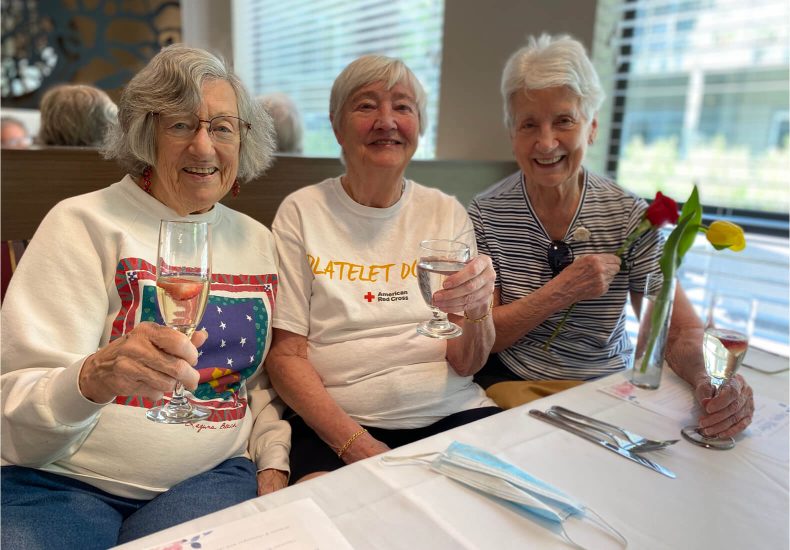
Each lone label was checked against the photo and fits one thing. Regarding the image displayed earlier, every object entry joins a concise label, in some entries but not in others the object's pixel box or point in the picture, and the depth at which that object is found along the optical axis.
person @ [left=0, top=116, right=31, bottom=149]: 3.92
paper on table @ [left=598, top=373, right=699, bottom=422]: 1.18
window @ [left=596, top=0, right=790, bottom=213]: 2.36
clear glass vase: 1.28
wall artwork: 4.59
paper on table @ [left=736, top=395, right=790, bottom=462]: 1.04
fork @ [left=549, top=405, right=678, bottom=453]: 1.00
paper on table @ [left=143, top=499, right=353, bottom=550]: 0.69
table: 0.75
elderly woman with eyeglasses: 0.92
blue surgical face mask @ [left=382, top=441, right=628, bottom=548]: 0.78
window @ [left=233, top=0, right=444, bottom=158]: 3.38
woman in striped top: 1.59
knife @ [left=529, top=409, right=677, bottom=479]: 0.94
